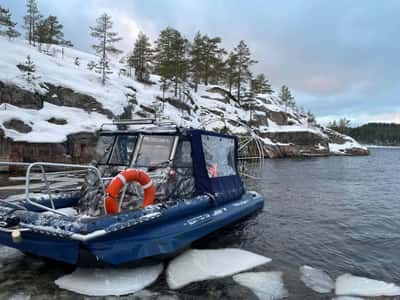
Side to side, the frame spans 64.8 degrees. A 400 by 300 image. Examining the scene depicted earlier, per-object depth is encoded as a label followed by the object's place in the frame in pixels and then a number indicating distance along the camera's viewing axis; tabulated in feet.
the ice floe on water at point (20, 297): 13.62
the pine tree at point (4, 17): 110.10
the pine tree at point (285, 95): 246.88
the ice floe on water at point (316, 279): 16.45
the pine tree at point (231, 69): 188.96
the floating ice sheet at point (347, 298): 15.19
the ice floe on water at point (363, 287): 15.89
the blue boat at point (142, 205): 15.06
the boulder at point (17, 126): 64.20
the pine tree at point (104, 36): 127.34
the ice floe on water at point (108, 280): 14.65
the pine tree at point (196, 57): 164.04
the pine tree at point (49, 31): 136.02
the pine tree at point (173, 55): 136.67
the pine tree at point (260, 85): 202.04
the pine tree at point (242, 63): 191.52
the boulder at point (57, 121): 72.43
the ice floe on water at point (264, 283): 15.29
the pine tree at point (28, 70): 77.47
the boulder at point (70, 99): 80.18
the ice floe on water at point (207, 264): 16.75
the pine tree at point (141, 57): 150.87
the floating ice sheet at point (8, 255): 17.94
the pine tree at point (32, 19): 140.05
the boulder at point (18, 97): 70.79
